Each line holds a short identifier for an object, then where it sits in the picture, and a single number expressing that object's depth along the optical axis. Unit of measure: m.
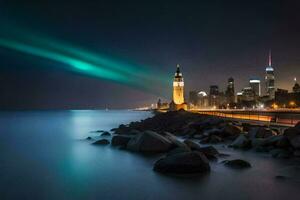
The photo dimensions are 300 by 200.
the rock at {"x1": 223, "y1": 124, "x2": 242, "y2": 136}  19.76
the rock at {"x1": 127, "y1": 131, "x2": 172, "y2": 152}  14.93
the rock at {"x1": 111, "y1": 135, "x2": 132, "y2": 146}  18.37
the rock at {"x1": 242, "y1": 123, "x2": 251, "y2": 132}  21.90
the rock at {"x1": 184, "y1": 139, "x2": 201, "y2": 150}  13.92
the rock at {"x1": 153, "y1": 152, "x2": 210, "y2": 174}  10.42
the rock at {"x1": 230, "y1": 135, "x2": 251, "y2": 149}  15.60
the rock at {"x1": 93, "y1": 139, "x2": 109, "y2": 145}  20.52
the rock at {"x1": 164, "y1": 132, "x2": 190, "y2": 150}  13.92
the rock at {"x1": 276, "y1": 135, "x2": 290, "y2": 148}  13.51
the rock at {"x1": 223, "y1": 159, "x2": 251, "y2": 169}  11.89
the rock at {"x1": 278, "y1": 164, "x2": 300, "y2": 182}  10.17
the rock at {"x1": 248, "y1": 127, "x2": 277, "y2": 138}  16.37
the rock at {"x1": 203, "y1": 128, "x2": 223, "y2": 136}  19.93
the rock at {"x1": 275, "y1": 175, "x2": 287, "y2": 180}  10.38
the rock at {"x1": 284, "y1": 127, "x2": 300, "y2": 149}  13.12
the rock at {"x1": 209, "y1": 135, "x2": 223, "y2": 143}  18.81
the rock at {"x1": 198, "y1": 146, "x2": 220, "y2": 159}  13.40
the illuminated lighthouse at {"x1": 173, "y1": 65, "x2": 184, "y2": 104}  91.08
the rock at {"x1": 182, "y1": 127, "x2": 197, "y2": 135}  23.55
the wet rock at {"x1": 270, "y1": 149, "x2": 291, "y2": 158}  13.02
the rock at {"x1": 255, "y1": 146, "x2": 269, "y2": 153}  14.51
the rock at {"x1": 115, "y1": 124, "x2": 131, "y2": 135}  28.28
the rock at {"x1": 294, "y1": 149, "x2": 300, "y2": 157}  13.02
